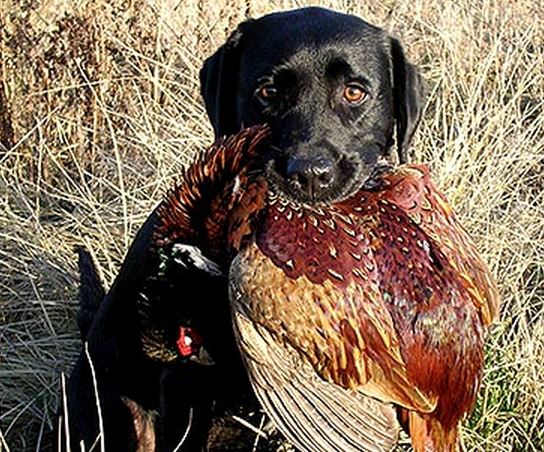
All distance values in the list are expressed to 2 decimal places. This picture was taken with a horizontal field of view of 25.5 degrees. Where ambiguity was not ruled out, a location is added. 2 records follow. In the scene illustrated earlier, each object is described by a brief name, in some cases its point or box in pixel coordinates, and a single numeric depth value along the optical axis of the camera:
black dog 2.89
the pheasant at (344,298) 2.41
